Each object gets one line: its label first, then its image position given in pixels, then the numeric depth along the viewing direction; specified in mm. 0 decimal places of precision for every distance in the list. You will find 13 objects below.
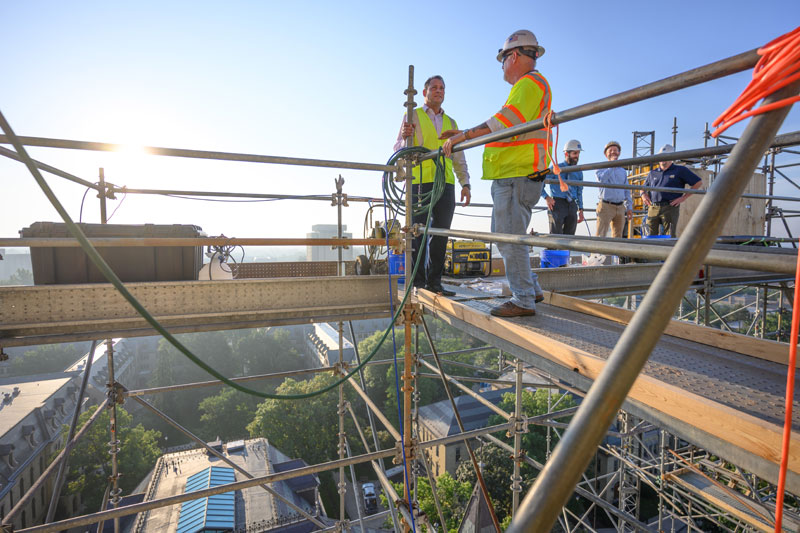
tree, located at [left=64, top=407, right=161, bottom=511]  21609
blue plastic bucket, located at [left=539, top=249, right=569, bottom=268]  6379
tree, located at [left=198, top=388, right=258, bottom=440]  30484
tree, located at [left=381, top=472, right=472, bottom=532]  17562
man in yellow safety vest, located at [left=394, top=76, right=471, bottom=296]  4070
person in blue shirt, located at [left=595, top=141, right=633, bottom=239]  6766
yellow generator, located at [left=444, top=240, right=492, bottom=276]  6801
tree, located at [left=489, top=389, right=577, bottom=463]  23109
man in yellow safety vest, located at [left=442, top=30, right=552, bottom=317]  2703
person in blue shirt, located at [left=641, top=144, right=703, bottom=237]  6377
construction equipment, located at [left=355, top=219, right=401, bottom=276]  4555
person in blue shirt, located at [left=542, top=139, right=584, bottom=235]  6223
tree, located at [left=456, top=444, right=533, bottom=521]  19781
